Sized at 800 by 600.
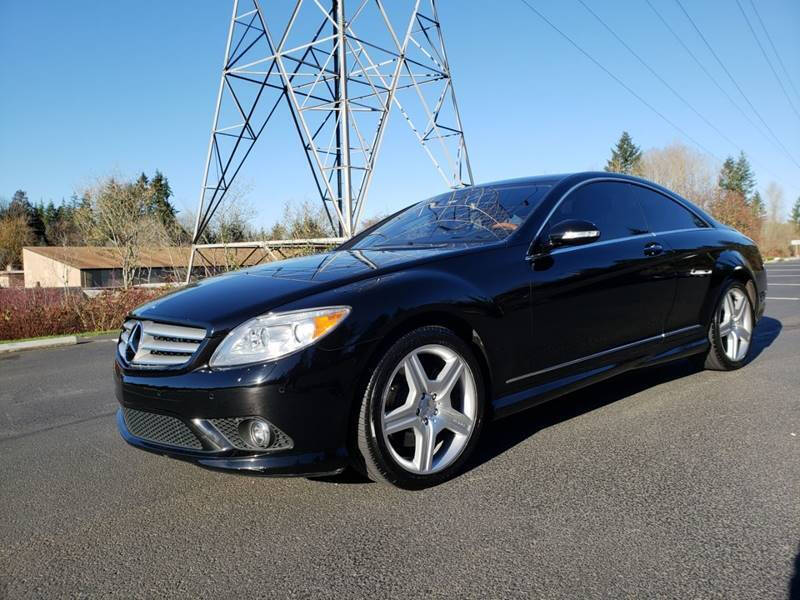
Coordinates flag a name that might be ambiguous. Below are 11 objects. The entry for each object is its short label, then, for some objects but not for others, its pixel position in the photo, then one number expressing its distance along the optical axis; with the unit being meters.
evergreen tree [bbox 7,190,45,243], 81.06
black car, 2.51
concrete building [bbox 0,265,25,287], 60.21
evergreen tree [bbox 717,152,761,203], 87.94
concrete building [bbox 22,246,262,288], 41.83
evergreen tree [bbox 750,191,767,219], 91.82
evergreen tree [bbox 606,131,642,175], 74.38
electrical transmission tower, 12.09
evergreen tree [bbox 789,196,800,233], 118.69
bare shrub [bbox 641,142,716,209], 56.41
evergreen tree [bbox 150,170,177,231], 75.39
